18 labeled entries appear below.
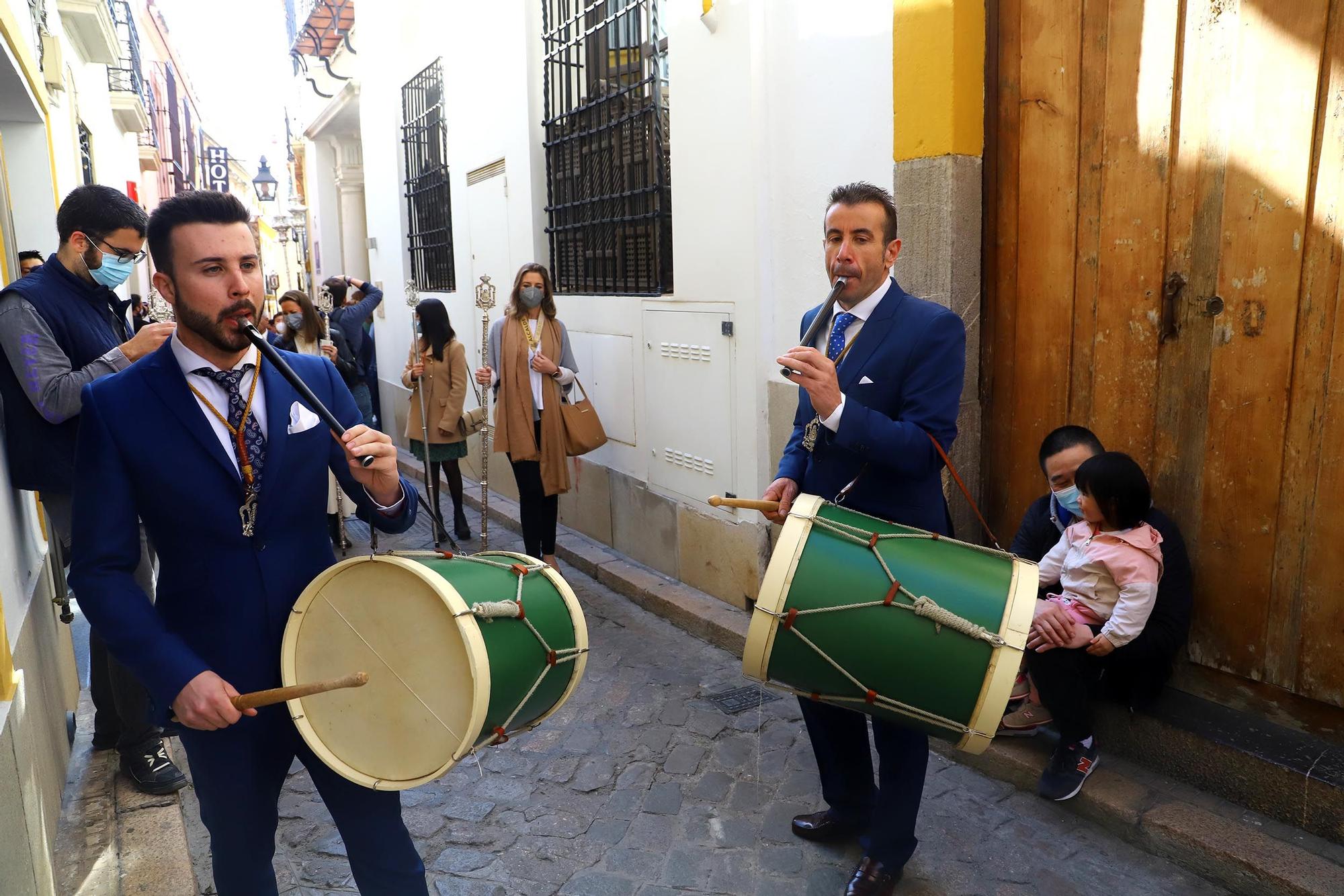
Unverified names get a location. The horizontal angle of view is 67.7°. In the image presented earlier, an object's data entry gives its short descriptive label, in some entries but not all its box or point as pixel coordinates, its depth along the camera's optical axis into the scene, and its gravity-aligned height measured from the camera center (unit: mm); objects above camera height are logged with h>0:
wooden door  2875 +30
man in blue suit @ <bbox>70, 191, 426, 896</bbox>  1927 -438
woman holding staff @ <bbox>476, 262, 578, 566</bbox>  5730 -570
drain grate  4094 -1681
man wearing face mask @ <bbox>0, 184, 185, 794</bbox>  2992 -151
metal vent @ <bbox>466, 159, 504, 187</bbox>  7871 +997
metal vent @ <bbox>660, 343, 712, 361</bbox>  5203 -317
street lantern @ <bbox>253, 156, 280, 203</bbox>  21047 +2450
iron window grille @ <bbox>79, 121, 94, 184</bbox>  8562 +1303
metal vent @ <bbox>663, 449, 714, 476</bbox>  5250 -906
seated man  3066 -923
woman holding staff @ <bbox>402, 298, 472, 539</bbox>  6918 -547
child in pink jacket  3016 -971
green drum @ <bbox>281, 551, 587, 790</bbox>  1958 -728
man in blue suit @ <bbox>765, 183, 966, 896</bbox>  2521 -309
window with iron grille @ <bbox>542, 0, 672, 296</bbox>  5785 +911
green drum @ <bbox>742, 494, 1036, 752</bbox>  2203 -746
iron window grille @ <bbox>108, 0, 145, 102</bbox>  13352 +3394
